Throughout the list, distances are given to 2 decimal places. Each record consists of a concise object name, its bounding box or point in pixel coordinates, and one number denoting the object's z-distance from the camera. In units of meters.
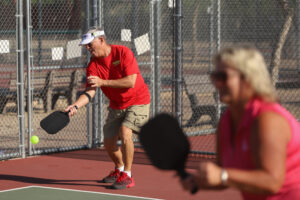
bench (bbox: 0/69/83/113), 14.04
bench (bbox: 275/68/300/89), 13.34
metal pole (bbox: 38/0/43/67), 17.48
